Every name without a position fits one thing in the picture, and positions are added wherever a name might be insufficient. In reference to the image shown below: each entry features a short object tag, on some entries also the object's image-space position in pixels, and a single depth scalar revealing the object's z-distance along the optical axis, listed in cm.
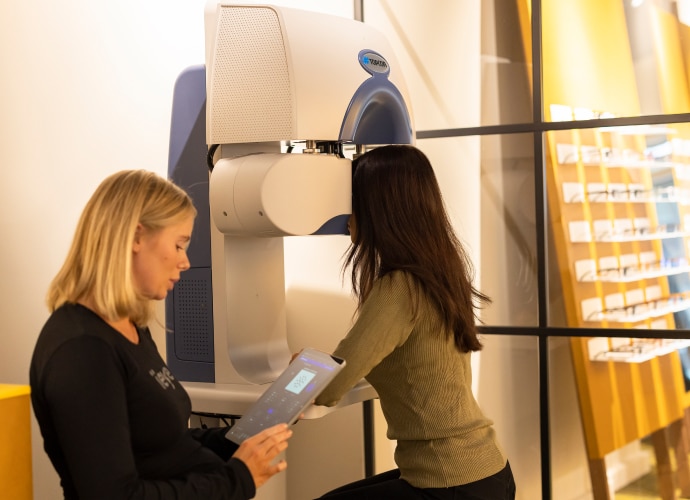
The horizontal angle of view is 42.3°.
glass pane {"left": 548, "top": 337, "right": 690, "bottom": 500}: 280
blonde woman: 130
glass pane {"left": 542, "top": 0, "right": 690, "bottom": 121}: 273
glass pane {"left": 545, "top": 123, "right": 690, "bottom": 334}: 276
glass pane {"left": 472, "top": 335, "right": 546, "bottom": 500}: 296
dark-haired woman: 184
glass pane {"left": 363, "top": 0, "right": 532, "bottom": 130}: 296
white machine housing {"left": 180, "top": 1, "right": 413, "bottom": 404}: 203
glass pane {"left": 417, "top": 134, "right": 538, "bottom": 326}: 296
